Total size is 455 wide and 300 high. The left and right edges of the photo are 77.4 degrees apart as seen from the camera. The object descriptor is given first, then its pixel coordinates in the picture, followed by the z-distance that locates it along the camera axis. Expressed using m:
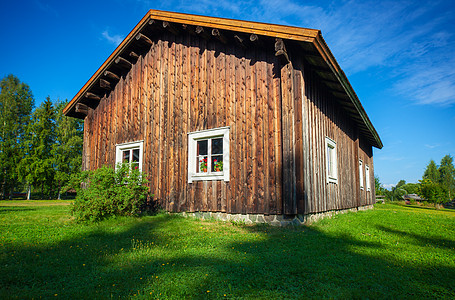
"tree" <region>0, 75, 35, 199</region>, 28.61
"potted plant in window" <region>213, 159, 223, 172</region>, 8.32
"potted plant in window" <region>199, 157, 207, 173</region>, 8.69
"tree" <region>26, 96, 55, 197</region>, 28.77
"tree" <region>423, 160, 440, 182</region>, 58.50
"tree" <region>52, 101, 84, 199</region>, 30.48
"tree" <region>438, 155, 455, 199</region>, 55.91
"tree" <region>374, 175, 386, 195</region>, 32.75
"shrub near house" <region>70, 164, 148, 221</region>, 7.77
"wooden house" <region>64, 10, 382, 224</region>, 7.26
